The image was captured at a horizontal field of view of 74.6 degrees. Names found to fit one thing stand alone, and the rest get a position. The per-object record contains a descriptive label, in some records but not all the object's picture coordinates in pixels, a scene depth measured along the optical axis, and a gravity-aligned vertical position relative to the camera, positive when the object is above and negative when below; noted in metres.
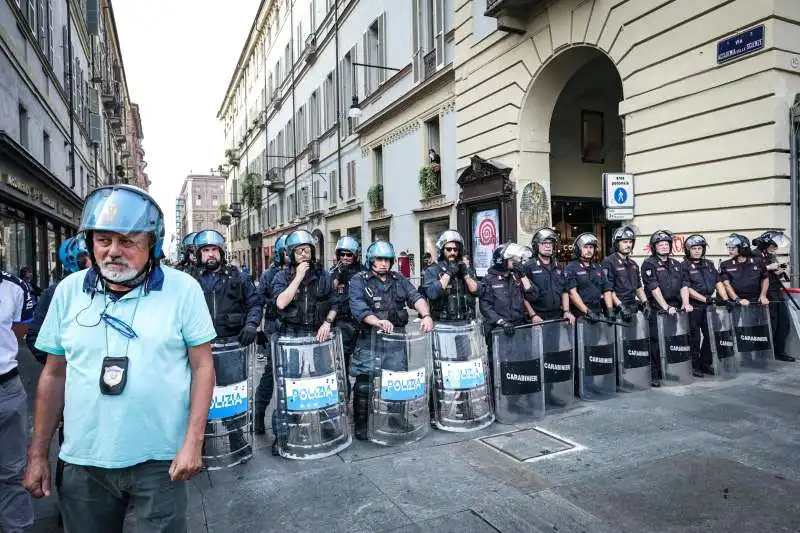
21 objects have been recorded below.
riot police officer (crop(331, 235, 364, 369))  6.41 -0.05
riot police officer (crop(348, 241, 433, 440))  5.12 -0.41
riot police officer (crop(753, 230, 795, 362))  7.62 -0.47
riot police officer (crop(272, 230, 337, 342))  5.12 -0.26
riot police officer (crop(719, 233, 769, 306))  7.66 -0.27
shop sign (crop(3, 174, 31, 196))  11.75 +2.15
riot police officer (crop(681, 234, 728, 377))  7.28 -0.48
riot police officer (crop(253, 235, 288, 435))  5.39 -0.87
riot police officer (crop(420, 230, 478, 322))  5.83 -0.25
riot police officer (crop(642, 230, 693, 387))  7.27 -0.30
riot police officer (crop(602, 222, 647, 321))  7.43 -0.25
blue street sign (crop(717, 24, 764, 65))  7.60 +3.15
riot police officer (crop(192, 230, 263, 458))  5.15 -0.23
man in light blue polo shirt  2.02 -0.43
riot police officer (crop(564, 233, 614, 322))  6.87 -0.26
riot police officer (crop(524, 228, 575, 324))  6.65 -0.26
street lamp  17.86 +5.27
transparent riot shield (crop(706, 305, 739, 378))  7.22 -1.19
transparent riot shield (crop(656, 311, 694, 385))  6.81 -1.21
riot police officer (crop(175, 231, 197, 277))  5.37 +0.16
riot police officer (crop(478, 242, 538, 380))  6.11 -0.34
